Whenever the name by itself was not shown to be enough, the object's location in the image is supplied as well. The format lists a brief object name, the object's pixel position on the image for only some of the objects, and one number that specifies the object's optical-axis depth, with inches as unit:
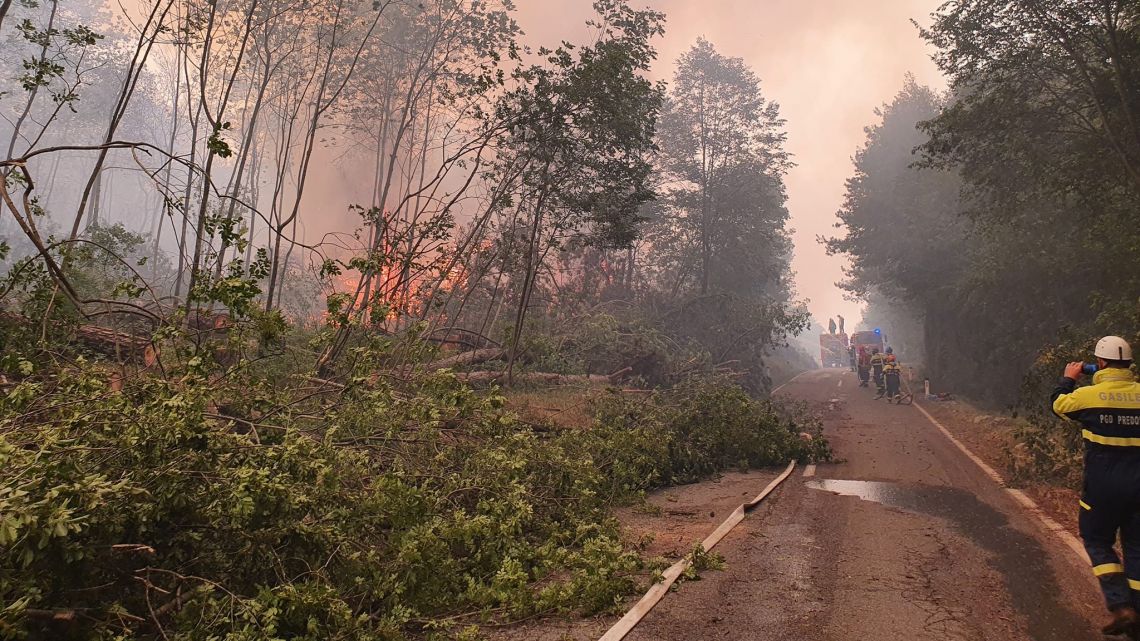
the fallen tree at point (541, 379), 537.0
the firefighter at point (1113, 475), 165.2
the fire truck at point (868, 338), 1583.4
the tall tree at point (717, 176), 1188.5
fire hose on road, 167.0
